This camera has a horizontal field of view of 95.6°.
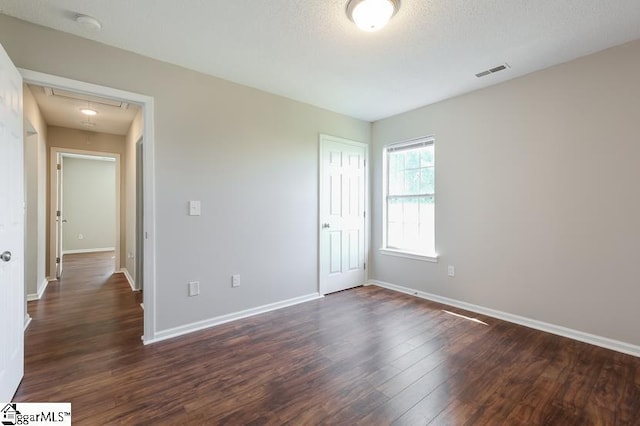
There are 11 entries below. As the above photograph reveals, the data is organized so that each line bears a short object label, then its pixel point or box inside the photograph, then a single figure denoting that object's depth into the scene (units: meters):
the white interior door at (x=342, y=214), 4.06
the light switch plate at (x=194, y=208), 2.91
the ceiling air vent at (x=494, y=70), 2.80
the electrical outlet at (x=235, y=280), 3.19
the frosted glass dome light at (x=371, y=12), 1.90
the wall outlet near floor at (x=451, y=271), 3.64
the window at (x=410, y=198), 3.97
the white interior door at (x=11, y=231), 1.67
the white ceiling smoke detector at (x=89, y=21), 2.08
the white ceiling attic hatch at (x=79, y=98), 3.35
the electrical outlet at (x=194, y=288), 2.90
